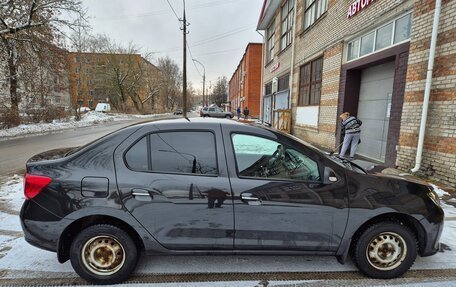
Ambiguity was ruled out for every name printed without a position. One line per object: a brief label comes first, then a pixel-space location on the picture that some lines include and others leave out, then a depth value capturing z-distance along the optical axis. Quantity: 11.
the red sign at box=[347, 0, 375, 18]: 7.81
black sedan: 2.34
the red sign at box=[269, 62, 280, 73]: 17.83
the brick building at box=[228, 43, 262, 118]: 33.81
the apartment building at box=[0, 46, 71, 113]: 15.48
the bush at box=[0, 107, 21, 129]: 14.74
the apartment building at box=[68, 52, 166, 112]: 43.32
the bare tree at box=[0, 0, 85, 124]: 14.25
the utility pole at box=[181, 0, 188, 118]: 17.58
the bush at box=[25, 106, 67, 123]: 17.52
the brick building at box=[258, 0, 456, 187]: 5.37
